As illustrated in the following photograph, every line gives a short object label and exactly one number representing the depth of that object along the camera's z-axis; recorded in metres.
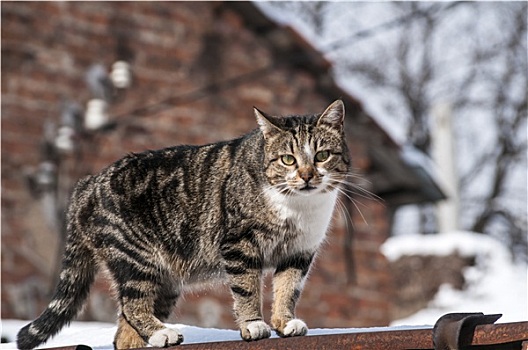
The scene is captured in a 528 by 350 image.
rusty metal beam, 4.28
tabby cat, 6.28
